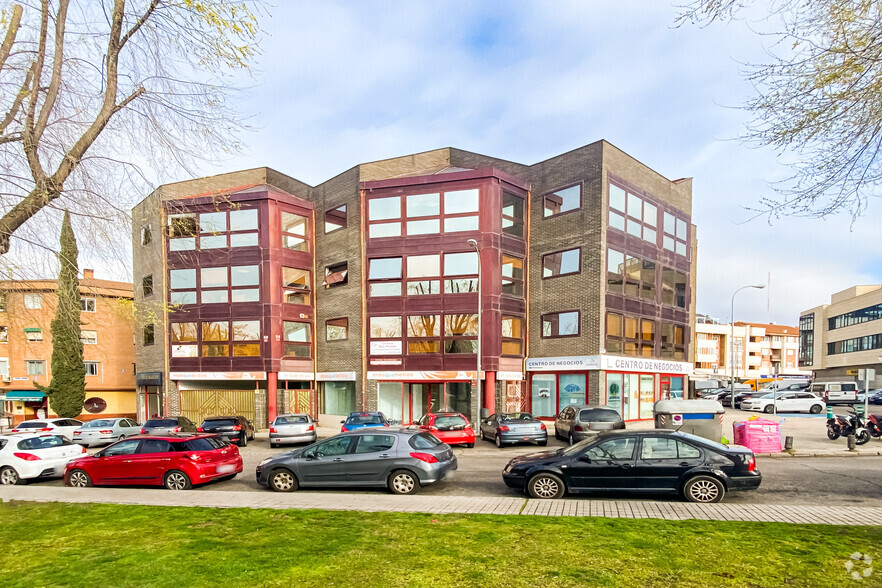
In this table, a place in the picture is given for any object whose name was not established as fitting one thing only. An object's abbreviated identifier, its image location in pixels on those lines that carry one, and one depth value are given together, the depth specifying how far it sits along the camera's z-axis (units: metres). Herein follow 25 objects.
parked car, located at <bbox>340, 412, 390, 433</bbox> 20.92
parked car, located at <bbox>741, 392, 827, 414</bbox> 32.06
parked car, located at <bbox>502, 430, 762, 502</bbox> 9.77
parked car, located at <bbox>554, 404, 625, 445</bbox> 17.88
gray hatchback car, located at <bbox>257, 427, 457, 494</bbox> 11.42
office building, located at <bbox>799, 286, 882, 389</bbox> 60.85
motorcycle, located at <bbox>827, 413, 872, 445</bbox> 17.97
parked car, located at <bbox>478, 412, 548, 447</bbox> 18.97
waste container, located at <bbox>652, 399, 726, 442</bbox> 15.47
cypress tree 32.25
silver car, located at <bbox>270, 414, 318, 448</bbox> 20.55
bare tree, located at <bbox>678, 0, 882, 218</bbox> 6.38
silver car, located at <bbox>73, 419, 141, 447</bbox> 23.61
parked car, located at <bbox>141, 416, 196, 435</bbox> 22.12
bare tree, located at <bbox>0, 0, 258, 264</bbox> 7.30
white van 39.28
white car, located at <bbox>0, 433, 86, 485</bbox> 14.54
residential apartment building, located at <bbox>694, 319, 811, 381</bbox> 93.31
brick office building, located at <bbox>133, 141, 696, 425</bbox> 26.41
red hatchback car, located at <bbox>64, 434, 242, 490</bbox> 12.66
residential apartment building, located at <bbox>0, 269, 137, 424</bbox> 38.88
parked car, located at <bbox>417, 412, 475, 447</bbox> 19.36
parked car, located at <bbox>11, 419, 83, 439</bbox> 24.13
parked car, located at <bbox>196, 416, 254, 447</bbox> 21.25
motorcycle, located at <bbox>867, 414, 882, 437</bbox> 18.20
